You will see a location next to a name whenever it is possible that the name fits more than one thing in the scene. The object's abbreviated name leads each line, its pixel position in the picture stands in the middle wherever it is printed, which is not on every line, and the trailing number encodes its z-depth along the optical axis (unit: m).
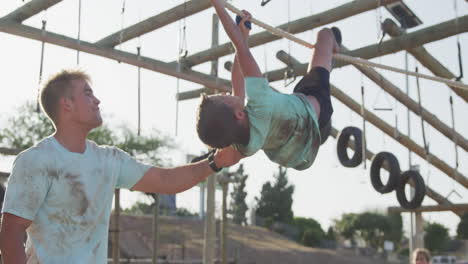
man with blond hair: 2.39
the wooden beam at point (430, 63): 7.36
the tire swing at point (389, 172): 8.31
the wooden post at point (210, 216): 8.78
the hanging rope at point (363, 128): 8.04
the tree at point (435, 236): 37.84
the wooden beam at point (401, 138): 8.78
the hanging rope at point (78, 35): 6.55
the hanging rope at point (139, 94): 7.04
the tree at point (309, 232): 32.50
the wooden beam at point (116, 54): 6.38
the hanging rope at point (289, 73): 7.89
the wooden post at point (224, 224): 9.70
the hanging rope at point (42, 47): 6.40
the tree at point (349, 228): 39.31
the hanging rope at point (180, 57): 7.20
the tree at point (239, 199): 36.86
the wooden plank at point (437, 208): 9.82
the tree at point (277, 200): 37.41
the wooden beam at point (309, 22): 6.35
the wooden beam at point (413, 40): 6.22
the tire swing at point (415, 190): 8.41
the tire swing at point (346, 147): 8.39
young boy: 3.18
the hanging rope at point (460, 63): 6.53
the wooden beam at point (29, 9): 6.33
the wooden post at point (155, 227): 8.68
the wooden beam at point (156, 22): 6.53
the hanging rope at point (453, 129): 7.83
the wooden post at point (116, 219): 7.87
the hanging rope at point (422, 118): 8.05
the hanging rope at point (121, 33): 6.94
